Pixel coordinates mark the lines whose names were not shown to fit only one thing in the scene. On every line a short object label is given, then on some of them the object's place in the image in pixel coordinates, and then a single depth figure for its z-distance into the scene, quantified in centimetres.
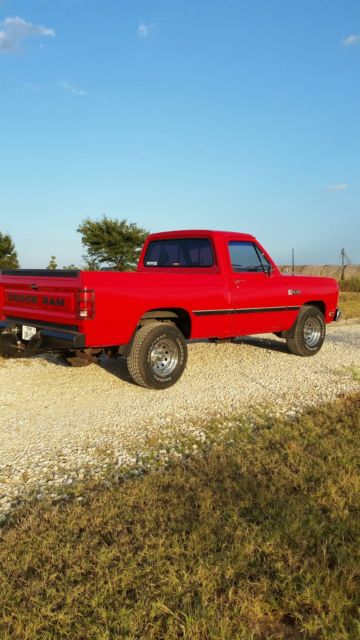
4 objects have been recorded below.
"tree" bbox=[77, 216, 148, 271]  3086
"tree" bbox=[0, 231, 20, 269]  3522
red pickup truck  530
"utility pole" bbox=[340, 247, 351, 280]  3447
